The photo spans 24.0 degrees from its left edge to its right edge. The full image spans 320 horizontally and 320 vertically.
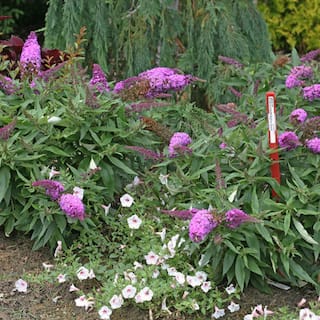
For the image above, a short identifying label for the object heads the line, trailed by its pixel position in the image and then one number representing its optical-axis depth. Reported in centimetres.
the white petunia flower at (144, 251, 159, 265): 333
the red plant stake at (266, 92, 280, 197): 326
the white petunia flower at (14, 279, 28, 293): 336
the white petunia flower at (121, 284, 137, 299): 314
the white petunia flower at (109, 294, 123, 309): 312
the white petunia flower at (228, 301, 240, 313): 314
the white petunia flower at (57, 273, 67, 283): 333
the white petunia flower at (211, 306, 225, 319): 312
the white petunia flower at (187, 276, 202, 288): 319
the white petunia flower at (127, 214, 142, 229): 352
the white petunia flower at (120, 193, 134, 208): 360
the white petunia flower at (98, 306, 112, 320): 310
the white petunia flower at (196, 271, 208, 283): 321
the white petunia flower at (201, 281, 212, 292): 317
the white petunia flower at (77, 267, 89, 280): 330
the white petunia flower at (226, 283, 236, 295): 316
